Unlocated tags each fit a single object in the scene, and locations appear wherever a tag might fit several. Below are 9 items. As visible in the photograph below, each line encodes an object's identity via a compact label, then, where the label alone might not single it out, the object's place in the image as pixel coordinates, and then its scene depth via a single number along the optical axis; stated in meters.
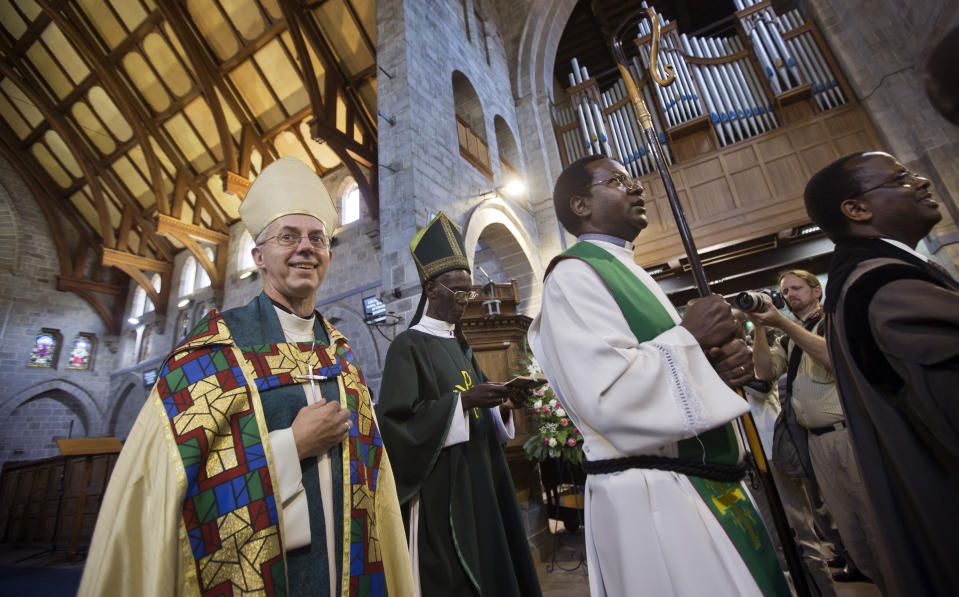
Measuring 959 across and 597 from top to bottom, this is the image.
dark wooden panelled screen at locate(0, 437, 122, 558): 5.97
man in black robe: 0.84
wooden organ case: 6.07
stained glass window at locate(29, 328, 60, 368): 11.52
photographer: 1.81
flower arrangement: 3.32
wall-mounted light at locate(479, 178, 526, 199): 6.23
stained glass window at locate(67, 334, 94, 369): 12.37
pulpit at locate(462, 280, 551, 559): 3.79
